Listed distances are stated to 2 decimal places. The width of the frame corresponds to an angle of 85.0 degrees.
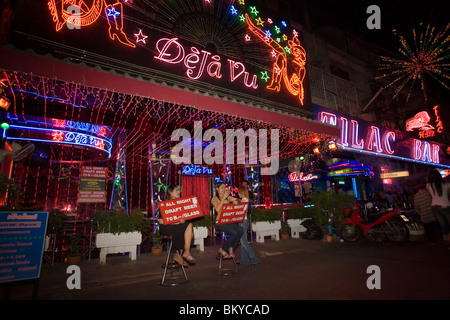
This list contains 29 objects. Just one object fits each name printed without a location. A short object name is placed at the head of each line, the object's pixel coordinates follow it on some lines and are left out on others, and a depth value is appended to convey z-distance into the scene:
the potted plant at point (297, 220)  10.19
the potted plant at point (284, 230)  9.84
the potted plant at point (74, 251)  6.23
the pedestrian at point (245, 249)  5.82
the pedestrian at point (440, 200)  6.82
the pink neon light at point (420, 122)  16.19
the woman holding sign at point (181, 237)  4.71
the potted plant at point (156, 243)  7.10
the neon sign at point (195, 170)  13.16
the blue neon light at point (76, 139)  9.11
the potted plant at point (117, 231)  6.59
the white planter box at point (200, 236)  7.88
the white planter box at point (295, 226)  10.17
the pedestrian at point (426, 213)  7.52
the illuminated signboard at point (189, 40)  7.09
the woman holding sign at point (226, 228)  5.51
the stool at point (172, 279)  4.42
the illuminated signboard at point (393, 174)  15.41
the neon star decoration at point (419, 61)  14.94
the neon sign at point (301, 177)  14.91
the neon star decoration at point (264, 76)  11.32
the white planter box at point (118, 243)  6.49
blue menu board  3.54
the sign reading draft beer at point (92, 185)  10.36
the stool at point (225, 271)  5.08
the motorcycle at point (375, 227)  8.33
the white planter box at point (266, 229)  9.27
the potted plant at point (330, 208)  9.23
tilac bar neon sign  13.92
